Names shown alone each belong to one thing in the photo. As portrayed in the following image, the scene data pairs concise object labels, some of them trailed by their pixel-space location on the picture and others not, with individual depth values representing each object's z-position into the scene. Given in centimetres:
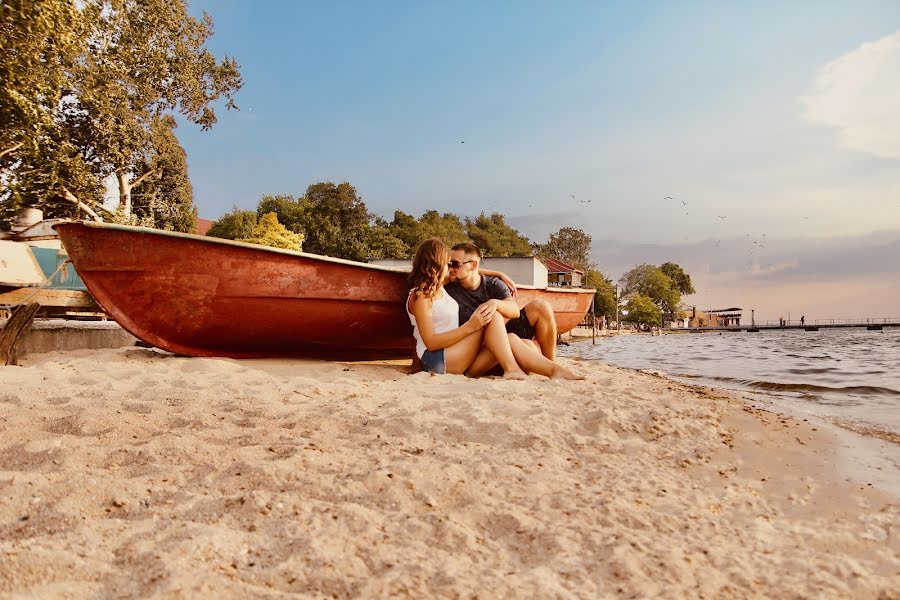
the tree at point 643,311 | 7100
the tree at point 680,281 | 8156
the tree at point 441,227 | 4316
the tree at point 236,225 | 3576
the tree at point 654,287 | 7606
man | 479
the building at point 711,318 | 9338
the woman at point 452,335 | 437
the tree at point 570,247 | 6838
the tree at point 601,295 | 6269
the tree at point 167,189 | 2130
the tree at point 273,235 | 2602
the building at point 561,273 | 5106
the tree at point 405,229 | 4153
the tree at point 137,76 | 1741
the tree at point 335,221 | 3803
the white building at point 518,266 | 2777
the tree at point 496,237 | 5512
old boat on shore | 474
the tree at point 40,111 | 1105
